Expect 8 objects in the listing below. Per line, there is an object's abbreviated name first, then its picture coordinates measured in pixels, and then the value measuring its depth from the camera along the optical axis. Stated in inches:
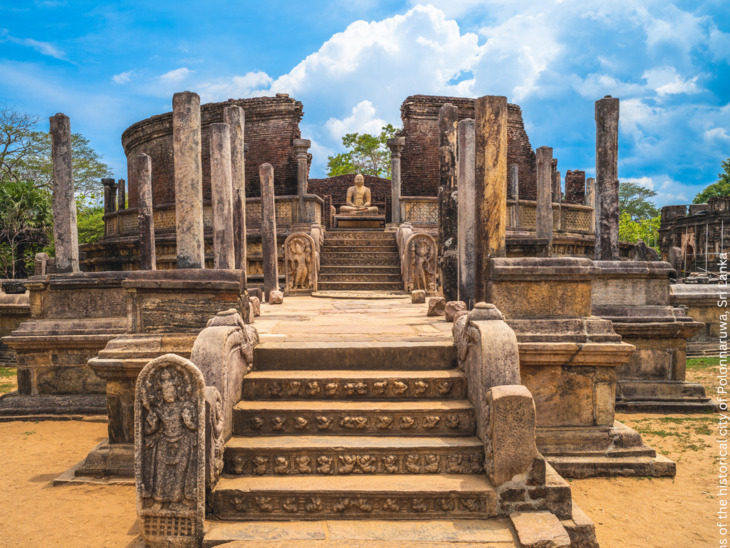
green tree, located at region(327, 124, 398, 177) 1406.3
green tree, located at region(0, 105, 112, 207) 874.2
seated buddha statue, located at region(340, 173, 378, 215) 745.6
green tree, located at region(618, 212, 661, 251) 1438.7
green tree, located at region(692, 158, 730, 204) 1437.0
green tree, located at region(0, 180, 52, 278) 669.9
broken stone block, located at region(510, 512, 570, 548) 114.0
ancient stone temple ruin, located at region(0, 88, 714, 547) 125.0
